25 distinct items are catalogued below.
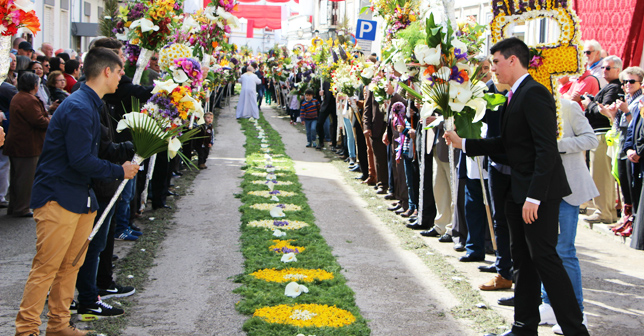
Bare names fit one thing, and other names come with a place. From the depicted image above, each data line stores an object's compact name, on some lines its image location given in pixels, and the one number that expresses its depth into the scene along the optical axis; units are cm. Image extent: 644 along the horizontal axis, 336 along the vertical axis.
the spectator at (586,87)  1089
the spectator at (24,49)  1102
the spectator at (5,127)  949
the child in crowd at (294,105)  2381
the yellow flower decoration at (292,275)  645
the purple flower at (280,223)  889
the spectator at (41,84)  1034
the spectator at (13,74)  1012
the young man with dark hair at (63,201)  454
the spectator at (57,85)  917
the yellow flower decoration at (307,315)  529
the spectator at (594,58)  1123
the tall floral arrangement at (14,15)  437
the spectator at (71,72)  1080
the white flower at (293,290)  594
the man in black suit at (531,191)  458
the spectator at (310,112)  1845
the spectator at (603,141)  981
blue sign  1842
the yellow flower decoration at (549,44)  591
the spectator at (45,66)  1188
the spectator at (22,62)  1061
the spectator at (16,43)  1152
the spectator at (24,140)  895
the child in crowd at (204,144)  1390
